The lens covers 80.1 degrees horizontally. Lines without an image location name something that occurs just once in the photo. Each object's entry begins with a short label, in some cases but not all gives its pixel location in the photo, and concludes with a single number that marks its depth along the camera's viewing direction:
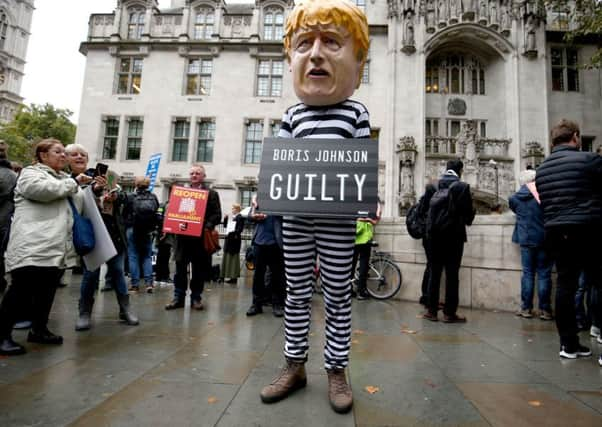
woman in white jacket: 2.94
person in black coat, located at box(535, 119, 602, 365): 3.05
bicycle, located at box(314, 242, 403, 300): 6.52
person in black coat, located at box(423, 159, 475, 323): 4.54
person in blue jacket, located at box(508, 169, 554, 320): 4.86
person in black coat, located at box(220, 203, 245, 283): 8.14
